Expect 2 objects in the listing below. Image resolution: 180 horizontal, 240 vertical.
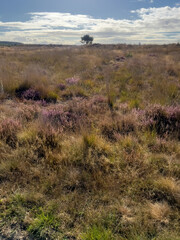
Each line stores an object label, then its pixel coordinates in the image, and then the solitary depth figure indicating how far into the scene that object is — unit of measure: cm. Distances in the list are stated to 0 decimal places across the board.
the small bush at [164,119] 371
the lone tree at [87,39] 6838
